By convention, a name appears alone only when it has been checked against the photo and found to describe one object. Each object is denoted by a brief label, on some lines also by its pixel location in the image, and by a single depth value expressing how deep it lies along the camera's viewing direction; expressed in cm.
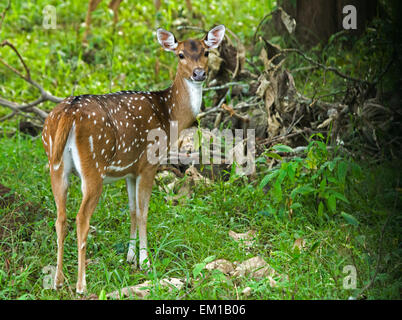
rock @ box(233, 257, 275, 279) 862
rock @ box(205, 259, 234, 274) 881
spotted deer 818
